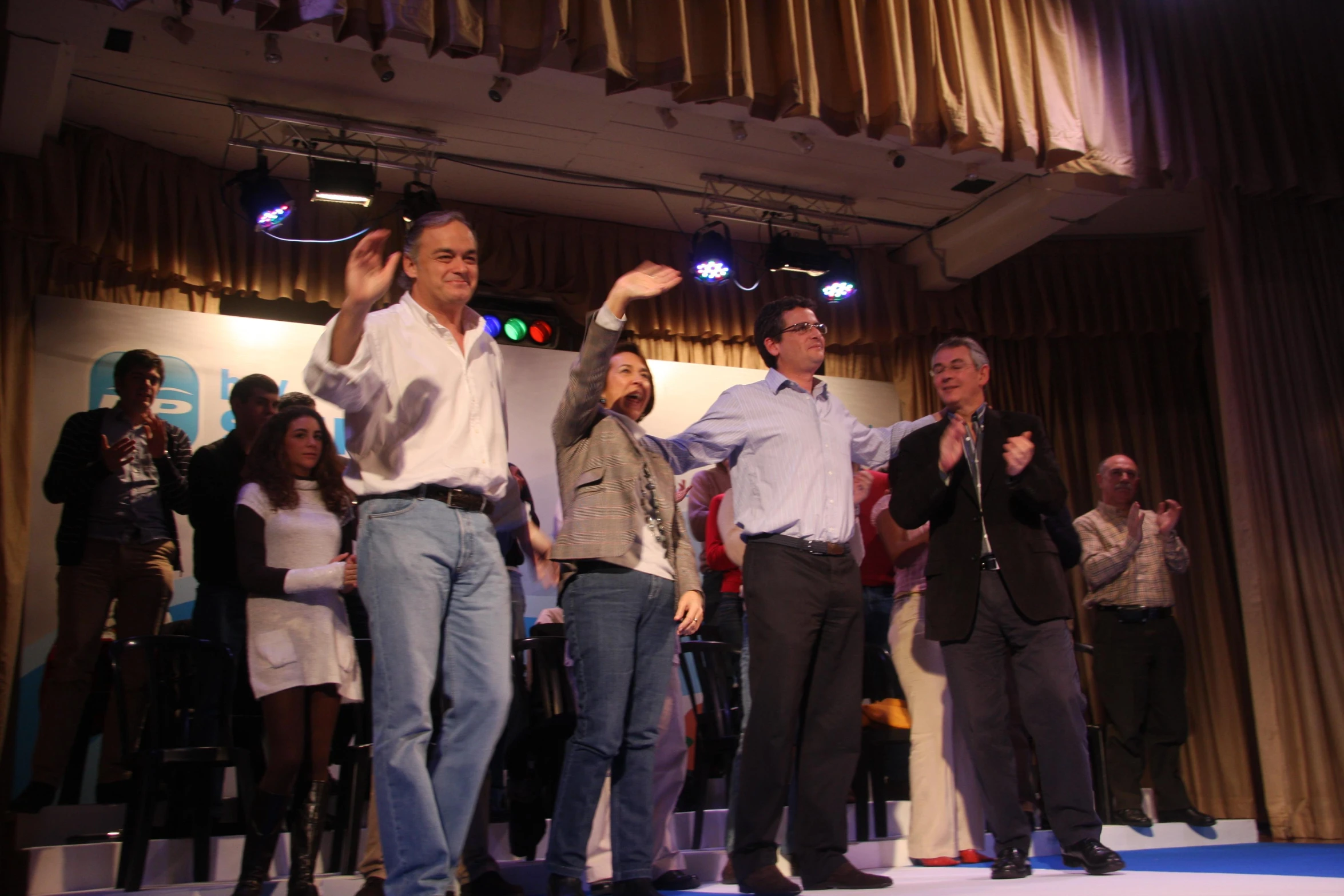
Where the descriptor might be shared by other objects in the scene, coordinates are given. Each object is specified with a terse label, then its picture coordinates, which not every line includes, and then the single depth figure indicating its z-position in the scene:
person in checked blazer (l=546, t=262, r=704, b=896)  2.56
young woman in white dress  2.91
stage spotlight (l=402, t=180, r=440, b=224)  5.94
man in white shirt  2.11
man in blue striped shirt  2.75
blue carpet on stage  3.37
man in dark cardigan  4.06
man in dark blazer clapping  3.02
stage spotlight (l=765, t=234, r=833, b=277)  6.71
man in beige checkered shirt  5.06
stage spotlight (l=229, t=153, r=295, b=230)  5.70
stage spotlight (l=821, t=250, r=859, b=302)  6.97
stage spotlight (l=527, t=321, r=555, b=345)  6.81
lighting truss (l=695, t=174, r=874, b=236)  6.81
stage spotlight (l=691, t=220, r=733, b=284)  6.73
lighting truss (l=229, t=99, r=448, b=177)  5.78
